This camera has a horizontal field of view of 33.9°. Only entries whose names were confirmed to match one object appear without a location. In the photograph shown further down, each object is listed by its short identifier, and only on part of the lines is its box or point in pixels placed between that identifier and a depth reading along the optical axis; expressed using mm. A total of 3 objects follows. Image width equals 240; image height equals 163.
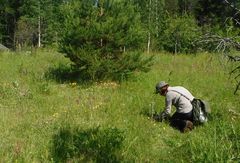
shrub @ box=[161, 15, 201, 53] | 29539
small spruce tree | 11391
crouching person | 8102
